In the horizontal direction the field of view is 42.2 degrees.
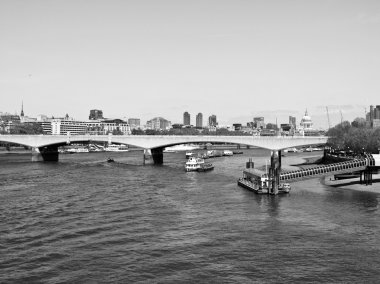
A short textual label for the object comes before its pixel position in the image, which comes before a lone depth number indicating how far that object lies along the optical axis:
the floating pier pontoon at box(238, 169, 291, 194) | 61.06
